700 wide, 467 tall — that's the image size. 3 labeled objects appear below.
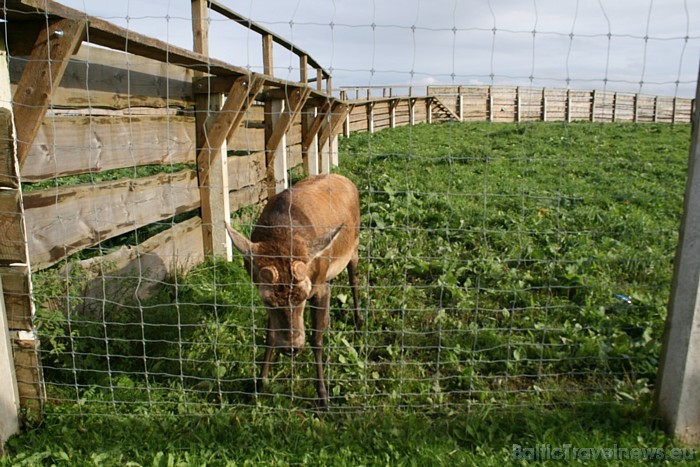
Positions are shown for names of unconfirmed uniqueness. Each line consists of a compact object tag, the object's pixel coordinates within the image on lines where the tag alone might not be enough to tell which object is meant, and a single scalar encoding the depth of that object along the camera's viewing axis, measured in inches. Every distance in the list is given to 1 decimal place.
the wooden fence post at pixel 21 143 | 122.7
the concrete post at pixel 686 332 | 120.6
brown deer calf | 139.8
